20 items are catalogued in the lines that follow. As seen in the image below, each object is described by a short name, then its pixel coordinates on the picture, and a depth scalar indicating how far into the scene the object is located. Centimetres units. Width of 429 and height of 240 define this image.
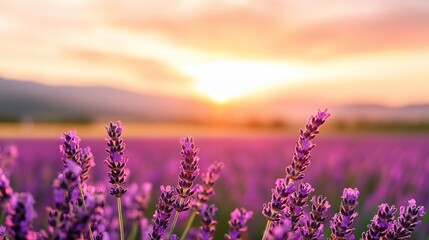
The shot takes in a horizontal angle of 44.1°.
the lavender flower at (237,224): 36
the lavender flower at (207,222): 38
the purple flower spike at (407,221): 36
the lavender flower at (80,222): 27
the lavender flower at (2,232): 34
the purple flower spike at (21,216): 26
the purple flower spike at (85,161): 35
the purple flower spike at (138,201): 52
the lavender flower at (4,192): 29
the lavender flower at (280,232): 26
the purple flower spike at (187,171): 39
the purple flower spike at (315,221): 38
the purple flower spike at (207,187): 41
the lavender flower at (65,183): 28
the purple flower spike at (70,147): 35
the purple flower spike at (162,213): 38
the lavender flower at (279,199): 36
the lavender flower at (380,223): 36
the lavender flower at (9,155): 76
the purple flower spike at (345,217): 37
